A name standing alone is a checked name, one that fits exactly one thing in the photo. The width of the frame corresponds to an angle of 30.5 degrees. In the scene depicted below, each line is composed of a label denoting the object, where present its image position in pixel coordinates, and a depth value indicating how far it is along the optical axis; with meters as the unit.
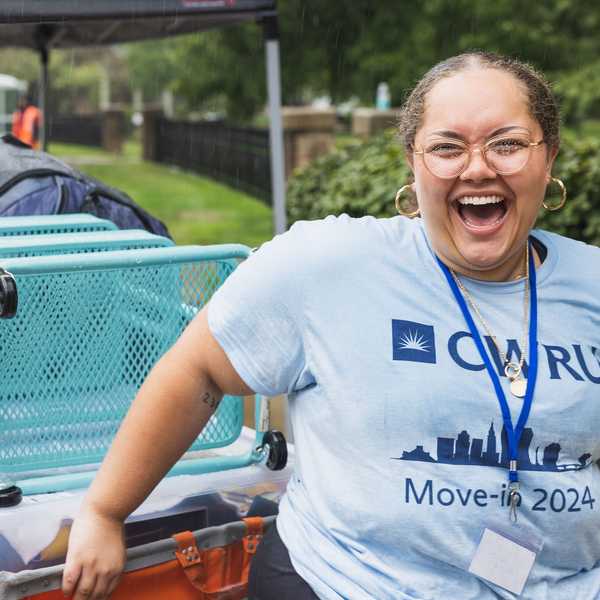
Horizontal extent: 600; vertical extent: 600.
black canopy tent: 4.33
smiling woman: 1.98
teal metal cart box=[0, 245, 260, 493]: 2.47
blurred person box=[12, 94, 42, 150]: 10.70
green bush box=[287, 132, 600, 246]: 6.07
